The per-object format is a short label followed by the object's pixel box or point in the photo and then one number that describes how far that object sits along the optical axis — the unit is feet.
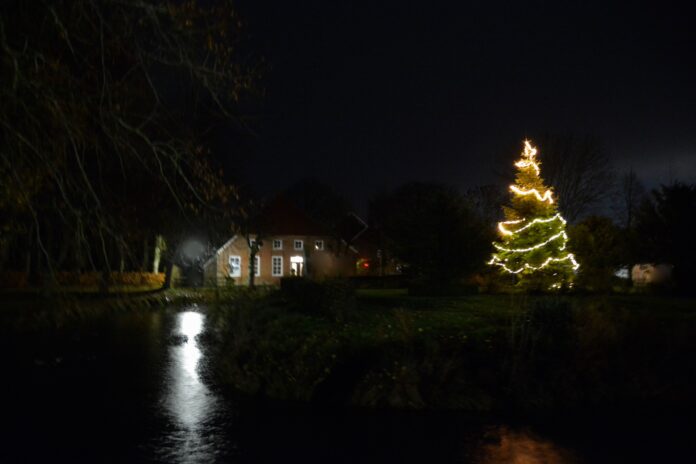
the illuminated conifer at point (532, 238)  105.81
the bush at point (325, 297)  60.95
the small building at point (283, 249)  170.09
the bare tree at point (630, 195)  205.98
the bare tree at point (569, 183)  150.30
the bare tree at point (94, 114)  19.88
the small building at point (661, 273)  110.42
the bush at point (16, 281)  130.41
